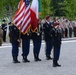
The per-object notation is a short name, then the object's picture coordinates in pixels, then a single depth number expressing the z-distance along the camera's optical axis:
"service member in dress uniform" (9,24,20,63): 13.70
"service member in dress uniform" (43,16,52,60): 14.27
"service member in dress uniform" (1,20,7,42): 26.11
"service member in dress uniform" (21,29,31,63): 14.08
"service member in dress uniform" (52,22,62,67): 12.37
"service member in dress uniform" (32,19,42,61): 14.30
